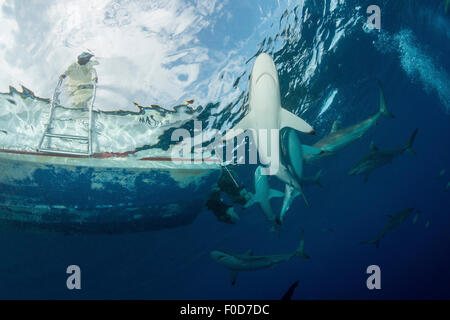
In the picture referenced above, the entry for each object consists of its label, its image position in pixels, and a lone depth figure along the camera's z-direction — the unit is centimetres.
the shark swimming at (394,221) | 1189
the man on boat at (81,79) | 677
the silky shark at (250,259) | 1048
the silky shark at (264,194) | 869
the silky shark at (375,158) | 916
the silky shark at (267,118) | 512
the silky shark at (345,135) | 801
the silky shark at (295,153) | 734
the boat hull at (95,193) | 793
